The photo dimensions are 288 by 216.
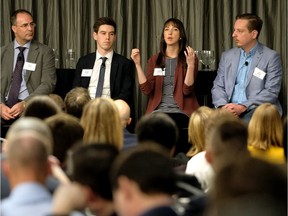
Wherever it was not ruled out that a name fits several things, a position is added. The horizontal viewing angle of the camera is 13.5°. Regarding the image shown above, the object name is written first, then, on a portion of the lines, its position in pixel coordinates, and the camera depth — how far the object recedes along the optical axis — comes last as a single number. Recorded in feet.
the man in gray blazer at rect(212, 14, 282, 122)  36.17
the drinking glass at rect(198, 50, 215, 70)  39.93
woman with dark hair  37.21
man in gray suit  37.90
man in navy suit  38.31
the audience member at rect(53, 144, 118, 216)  12.94
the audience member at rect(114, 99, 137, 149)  26.73
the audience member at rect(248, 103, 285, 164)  22.57
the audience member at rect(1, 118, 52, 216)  12.42
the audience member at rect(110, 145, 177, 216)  11.81
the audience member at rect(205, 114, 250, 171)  16.62
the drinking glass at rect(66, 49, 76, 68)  41.02
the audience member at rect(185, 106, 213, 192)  20.97
